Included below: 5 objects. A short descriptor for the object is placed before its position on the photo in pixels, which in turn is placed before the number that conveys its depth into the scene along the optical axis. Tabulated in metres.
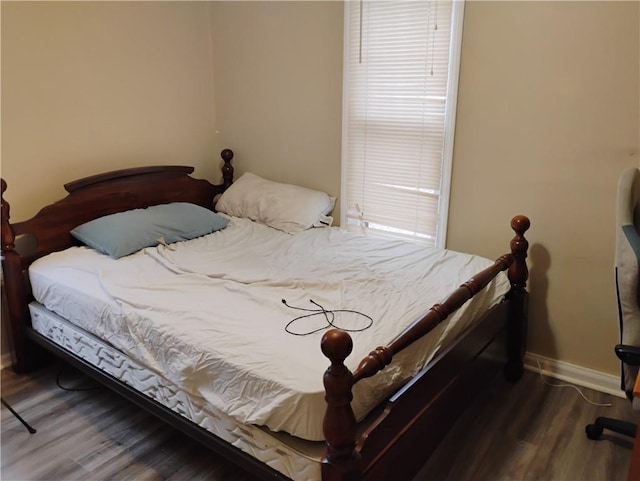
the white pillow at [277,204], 3.12
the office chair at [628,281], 1.65
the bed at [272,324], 1.56
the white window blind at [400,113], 2.68
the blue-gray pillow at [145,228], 2.68
